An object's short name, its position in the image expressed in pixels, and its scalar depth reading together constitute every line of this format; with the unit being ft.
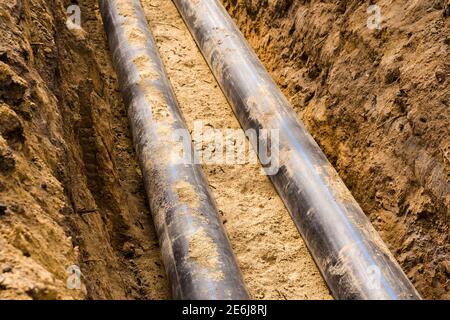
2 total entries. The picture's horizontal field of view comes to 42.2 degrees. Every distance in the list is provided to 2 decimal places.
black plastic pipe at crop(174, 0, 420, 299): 12.83
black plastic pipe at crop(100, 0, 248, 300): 12.34
